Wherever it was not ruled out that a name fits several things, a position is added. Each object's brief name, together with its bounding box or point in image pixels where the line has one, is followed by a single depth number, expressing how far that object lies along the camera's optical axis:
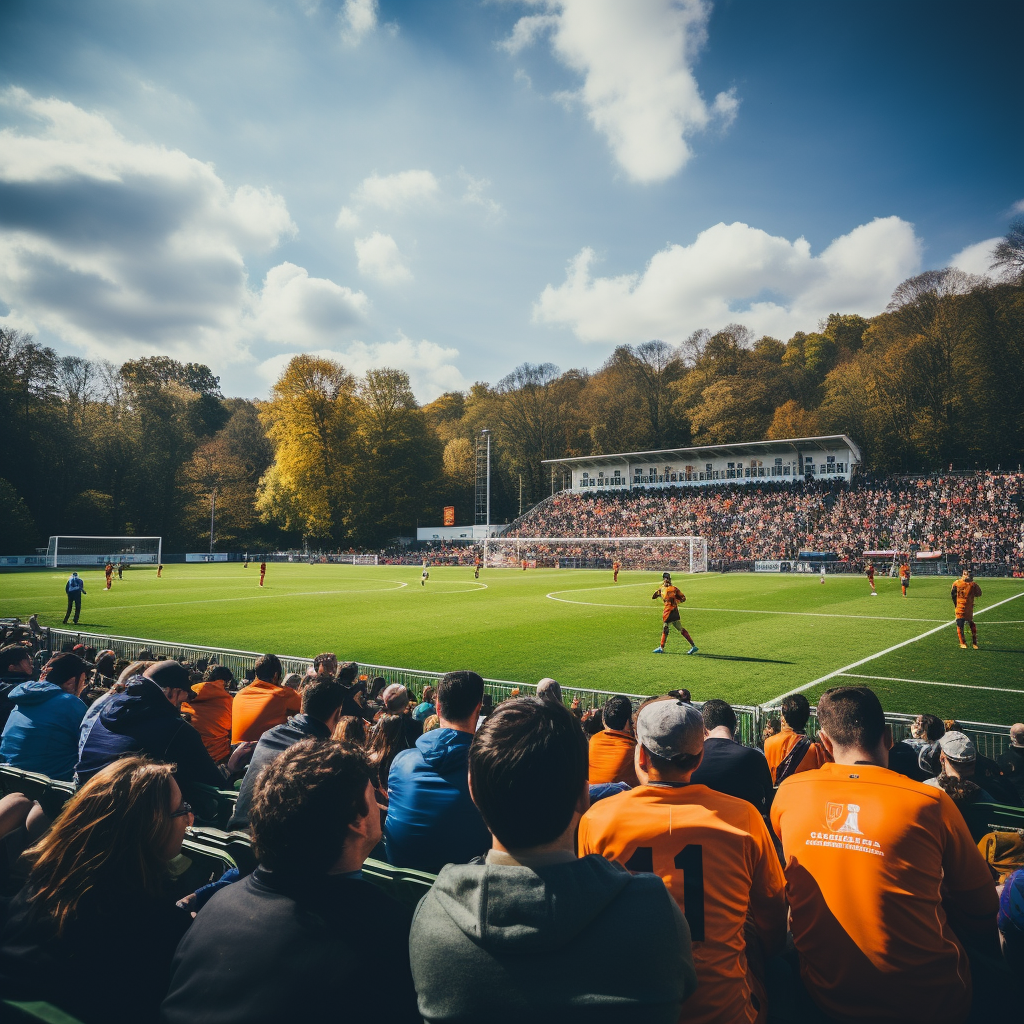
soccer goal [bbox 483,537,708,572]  47.56
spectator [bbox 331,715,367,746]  5.05
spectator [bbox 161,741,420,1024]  1.76
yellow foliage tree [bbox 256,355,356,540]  69.25
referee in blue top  20.88
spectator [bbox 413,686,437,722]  7.58
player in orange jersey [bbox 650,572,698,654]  15.69
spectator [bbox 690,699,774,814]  3.93
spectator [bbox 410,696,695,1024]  1.46
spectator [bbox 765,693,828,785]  5.34
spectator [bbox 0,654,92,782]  5.36
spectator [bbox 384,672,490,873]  3.36
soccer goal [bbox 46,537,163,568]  55.56
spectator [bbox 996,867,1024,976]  2.61
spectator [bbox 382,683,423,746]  6.47
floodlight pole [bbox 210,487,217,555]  71.81
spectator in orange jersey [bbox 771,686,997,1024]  2.53
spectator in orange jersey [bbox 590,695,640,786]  5.18
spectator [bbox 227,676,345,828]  4.39
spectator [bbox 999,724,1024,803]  5.92
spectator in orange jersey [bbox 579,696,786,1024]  2.35
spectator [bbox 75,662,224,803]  4.38
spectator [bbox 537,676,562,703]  6.59
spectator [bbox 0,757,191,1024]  2.05
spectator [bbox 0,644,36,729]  7.50
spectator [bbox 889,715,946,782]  5.46
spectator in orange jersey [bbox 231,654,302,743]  6.66
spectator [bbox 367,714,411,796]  5.25
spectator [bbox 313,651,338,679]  8.40
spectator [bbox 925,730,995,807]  4.18
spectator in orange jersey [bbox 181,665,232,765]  7.09
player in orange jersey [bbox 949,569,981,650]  15.05
